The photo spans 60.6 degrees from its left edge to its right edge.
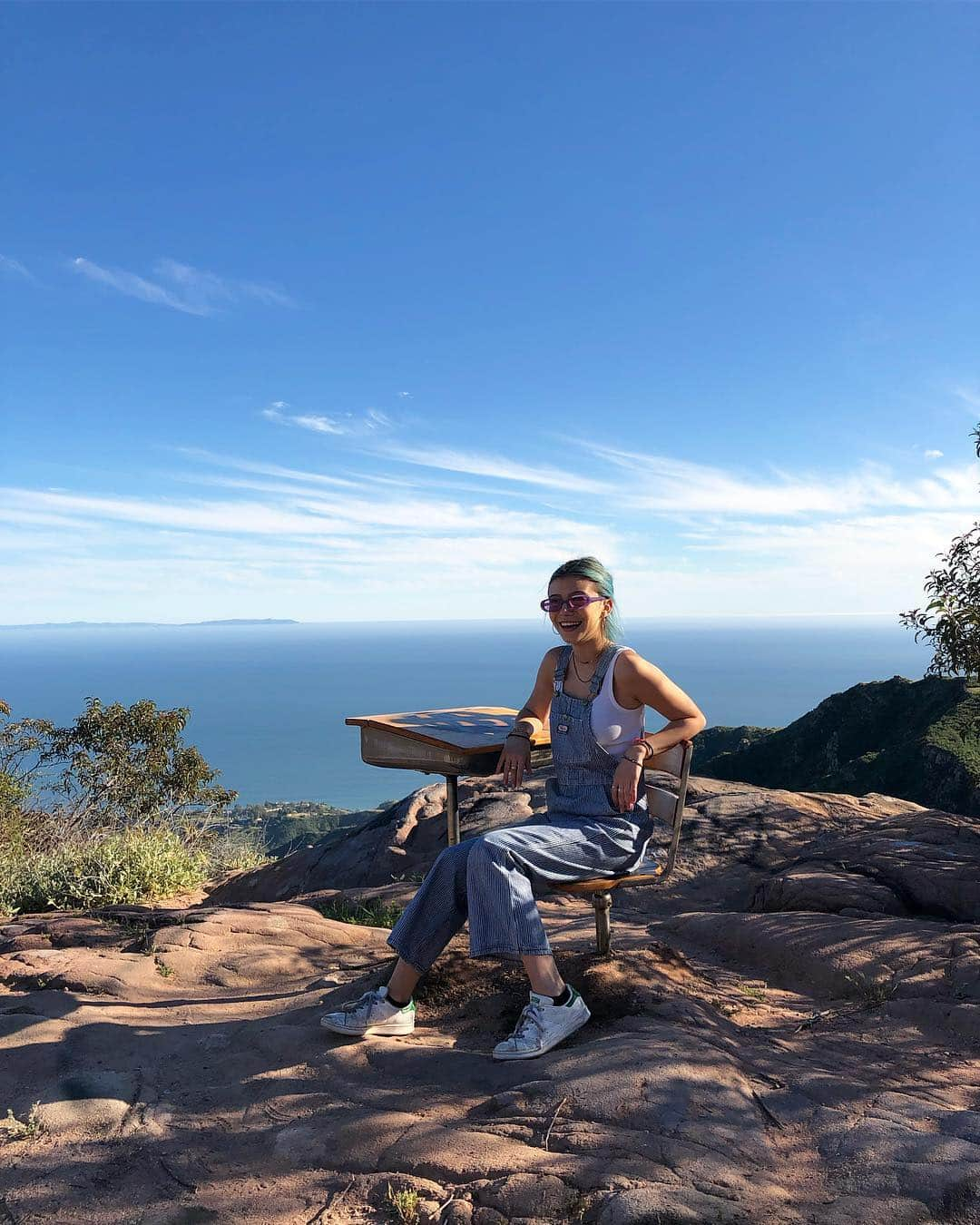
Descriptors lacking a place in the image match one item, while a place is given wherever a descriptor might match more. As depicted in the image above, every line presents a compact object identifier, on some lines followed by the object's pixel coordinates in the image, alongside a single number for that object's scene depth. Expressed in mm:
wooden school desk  4098
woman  3420
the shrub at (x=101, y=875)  6934
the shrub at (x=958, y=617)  8156
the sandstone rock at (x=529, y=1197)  2461
